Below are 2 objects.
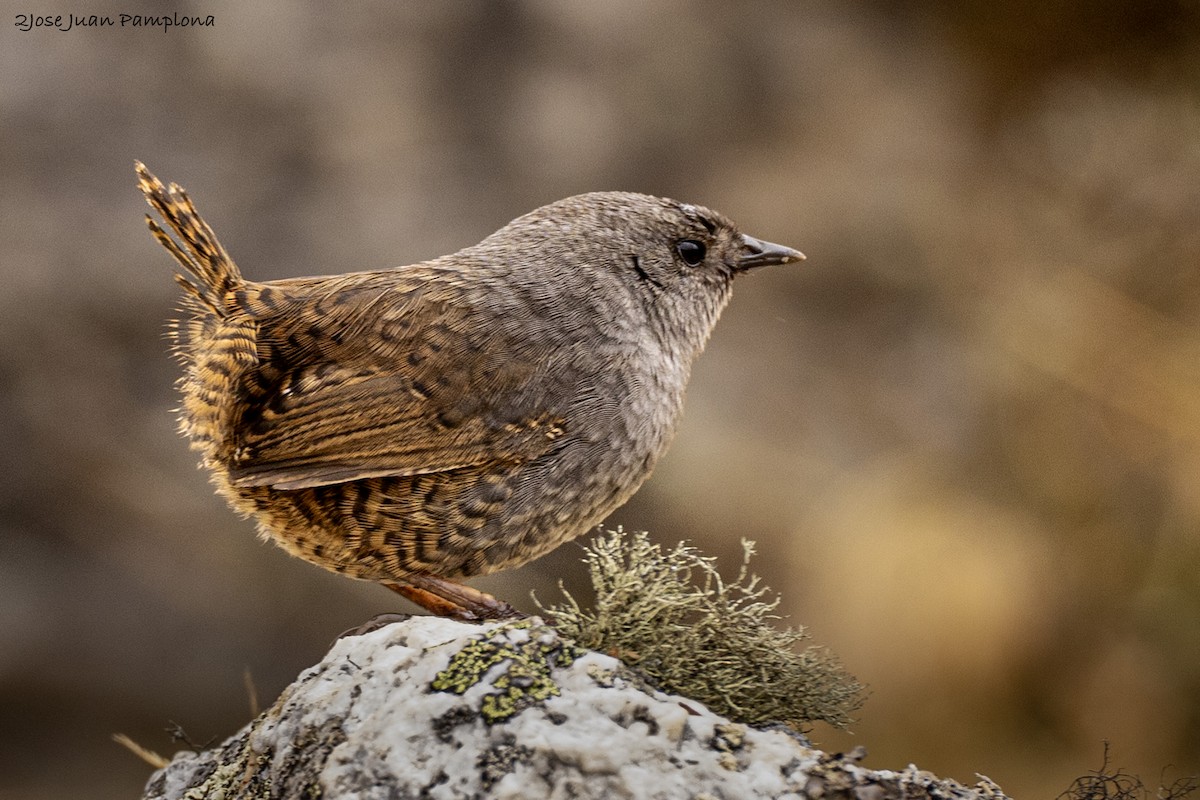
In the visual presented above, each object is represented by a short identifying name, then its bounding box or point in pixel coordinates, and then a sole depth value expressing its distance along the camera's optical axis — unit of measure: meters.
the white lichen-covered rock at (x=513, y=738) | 2.90
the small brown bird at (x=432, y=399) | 2.95
